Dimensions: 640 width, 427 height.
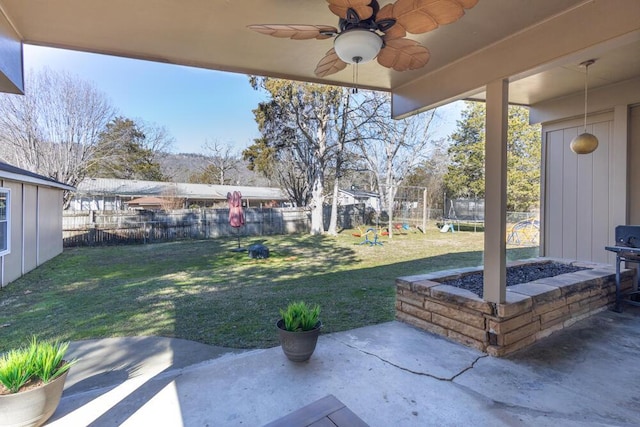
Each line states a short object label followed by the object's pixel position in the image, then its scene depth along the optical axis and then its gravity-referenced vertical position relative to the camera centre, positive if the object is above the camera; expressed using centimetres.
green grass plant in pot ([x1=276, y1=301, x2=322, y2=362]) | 225 -87
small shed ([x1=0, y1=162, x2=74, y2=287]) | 562 -23
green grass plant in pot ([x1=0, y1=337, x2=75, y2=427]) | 156 -90
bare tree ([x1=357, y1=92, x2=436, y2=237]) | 1339 +323
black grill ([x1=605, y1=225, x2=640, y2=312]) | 314 -37
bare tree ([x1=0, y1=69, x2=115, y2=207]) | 1203 +344
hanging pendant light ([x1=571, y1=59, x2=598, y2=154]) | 363 +78
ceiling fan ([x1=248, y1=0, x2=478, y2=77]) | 159 +103
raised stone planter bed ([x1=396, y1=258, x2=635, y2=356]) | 251 -87
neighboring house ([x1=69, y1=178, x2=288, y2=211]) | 1706 +96
